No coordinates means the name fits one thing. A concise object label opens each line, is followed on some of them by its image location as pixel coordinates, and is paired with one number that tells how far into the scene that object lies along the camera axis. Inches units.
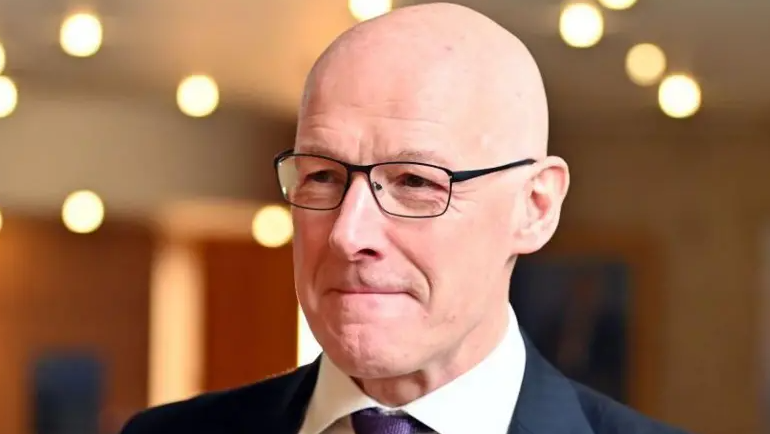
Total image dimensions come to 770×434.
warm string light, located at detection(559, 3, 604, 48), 144.2
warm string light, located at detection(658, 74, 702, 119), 159.9
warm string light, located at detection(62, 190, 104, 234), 163.0
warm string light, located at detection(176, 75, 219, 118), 161.9
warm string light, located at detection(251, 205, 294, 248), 165.6
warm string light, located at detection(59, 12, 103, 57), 145.9
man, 67.3
